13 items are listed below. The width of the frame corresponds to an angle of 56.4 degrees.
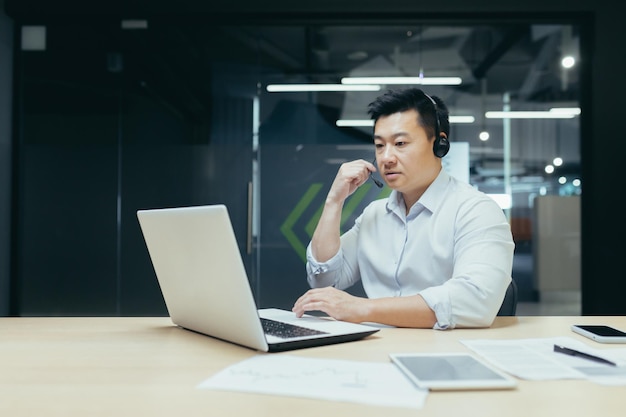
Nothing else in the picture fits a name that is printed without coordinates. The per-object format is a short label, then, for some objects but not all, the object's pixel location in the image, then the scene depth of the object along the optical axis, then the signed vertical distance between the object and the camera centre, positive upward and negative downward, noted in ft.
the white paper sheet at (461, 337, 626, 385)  3.18 -0.86
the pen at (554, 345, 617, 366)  3.46 -0.85
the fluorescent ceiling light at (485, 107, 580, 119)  13.78 +2.47
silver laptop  3.67 -0.50
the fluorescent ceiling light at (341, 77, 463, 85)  14.03 +3.32
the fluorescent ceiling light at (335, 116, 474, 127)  13.92 +2.31
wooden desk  2.65 -0.89
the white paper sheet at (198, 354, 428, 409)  2.77 -0.85
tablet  2.91 -0.82
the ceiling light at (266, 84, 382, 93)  13.98 +3.12
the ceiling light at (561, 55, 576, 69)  13.88 +3.74
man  5.61 -0.06
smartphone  4.20 -0.86
